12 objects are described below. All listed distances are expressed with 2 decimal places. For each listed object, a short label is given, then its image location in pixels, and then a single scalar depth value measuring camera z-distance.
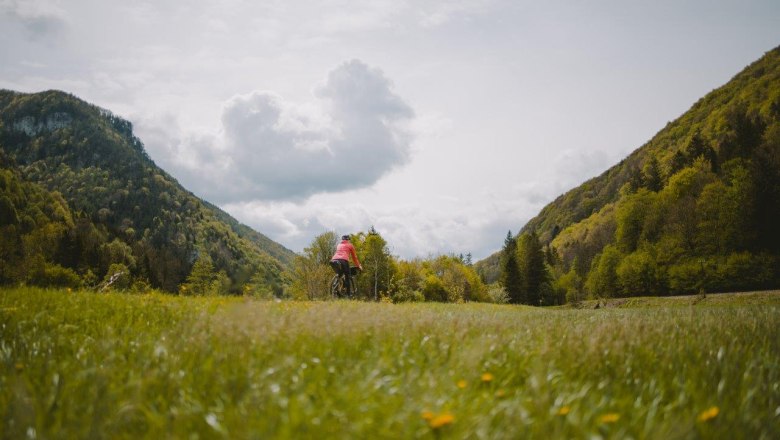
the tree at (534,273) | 88.81
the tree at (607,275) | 78.19
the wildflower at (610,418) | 2.49
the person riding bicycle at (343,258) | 19.94
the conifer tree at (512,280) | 86.94
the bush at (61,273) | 35.85
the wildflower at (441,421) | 2.22
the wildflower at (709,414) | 2.67
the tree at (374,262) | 51.22
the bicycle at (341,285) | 20.41
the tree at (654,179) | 84.06
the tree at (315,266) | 34.38
